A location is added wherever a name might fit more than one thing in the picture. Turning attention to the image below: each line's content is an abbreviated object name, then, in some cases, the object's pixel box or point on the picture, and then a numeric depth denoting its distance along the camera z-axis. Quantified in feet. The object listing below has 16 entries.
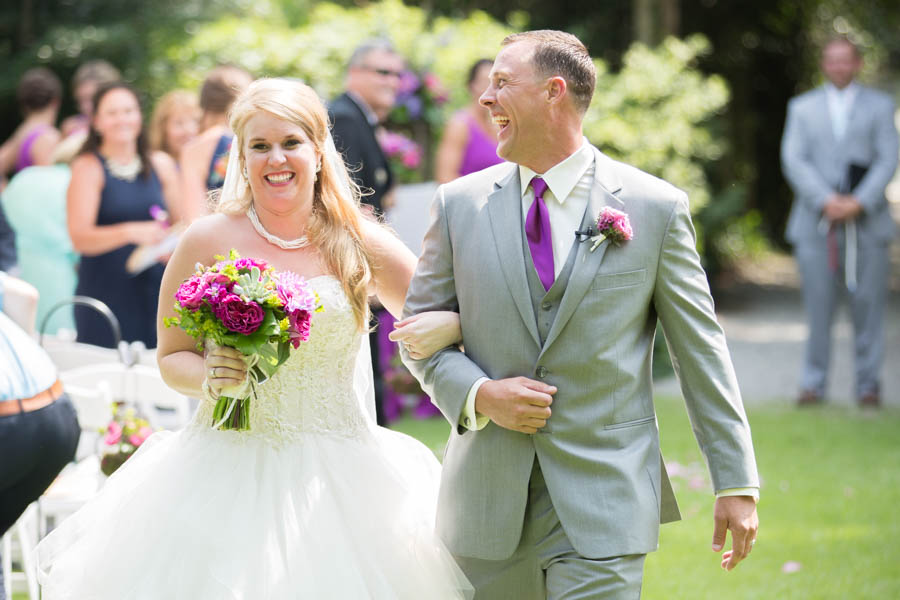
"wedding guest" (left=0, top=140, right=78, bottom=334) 54.80
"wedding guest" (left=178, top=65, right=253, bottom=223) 46.06
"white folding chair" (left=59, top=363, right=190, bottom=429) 35.12
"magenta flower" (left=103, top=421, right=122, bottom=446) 31.35
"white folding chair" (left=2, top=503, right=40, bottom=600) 31.81
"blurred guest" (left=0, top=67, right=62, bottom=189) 62.85
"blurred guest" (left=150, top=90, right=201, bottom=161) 57.26
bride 22.65
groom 21.86
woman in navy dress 48.88
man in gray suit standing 61.87
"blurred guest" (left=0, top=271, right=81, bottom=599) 22.62
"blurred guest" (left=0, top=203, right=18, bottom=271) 33.50
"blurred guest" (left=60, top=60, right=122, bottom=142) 63.62
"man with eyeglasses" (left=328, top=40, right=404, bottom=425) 43.50
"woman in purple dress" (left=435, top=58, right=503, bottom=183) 55.06
